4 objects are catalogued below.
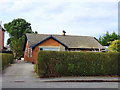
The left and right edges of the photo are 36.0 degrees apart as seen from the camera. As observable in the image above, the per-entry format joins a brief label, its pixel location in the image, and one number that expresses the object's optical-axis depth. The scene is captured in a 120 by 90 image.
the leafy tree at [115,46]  22.87
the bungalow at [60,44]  27.77
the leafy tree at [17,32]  43.25
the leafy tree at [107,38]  50.09
